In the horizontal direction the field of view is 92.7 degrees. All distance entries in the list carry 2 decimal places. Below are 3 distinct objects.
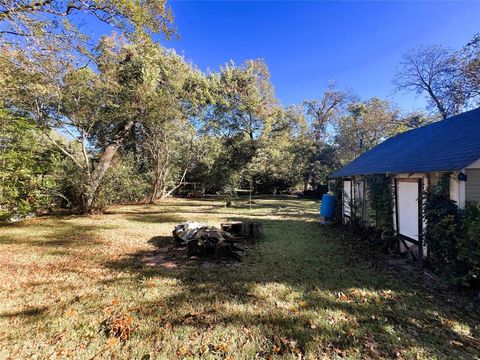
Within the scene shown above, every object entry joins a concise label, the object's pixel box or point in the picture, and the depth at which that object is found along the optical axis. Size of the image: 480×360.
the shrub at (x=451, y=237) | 3.68
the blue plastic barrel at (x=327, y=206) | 9.65
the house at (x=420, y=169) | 4.18
